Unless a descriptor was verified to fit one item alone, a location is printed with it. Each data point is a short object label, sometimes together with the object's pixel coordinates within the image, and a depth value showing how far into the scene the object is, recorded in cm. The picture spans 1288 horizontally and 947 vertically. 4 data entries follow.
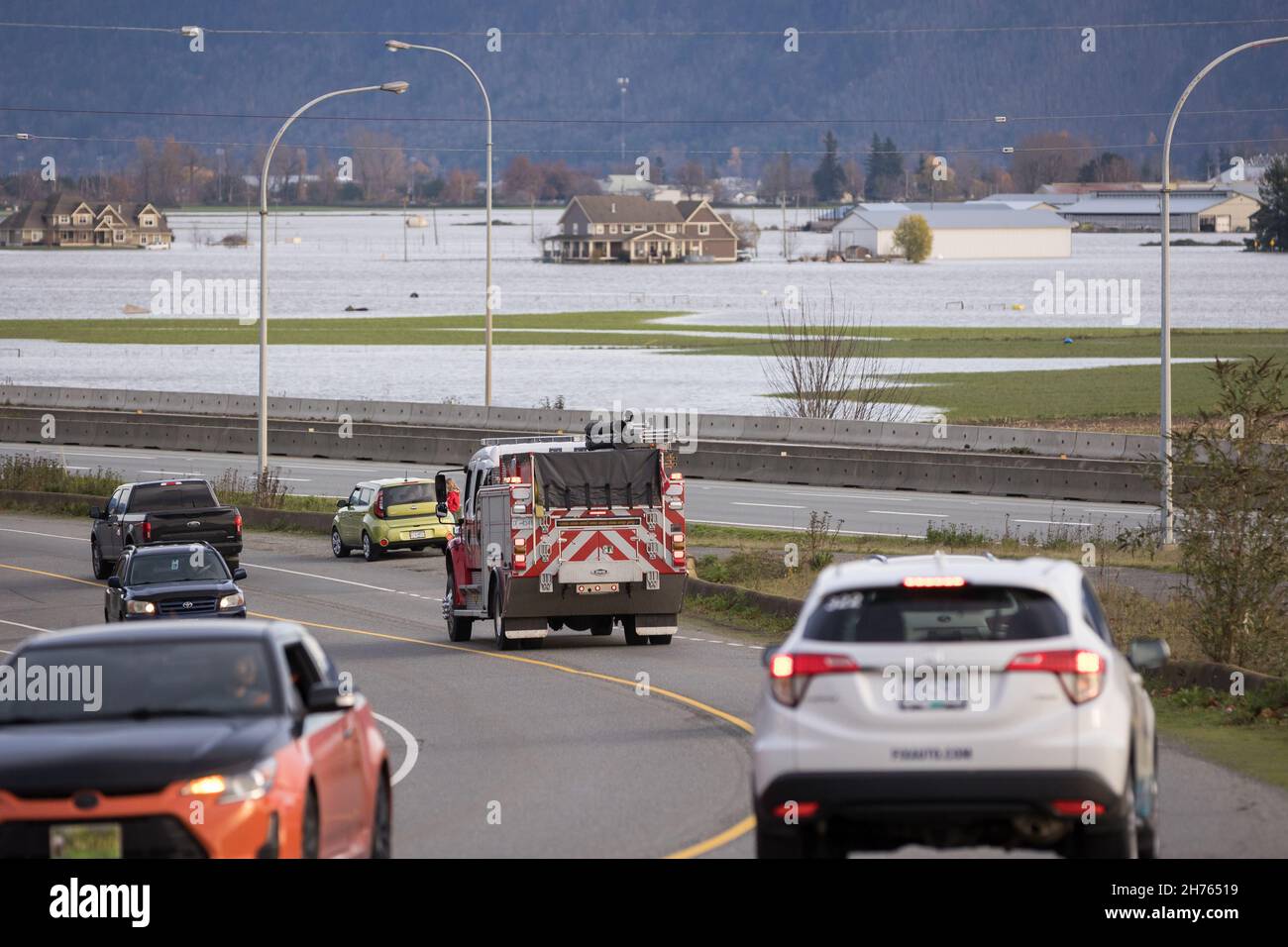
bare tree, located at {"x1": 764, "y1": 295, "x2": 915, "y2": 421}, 6381
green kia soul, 3741
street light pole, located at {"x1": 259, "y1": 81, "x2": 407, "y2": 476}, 4406
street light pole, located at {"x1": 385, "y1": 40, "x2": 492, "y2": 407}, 5059
